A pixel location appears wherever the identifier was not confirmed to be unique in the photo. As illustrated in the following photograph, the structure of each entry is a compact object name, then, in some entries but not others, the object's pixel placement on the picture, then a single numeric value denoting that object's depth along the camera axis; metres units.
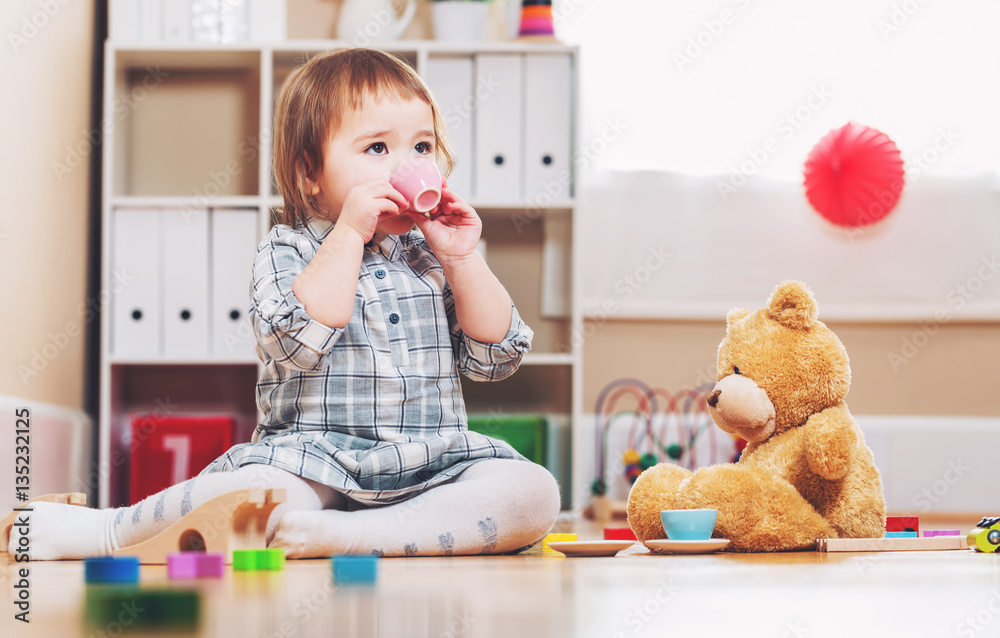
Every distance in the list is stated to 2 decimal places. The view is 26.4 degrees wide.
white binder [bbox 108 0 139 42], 4.28
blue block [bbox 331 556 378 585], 2.08
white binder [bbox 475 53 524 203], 4.30
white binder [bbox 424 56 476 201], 4.32
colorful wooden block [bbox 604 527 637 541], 3.40
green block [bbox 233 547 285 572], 2.32
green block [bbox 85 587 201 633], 1.47
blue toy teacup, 2.98
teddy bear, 3.06
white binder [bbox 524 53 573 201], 4.31
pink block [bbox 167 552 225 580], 2.13
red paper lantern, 4.37
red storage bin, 4.20
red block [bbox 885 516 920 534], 3.34
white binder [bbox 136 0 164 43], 4.29
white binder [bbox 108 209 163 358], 4.23
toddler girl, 2.81
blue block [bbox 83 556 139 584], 2.06
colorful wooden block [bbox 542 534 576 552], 3.26
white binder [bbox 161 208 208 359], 4.24
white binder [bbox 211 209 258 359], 4.24
